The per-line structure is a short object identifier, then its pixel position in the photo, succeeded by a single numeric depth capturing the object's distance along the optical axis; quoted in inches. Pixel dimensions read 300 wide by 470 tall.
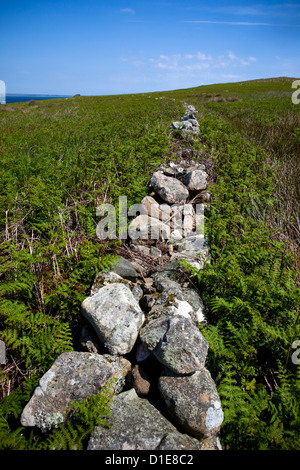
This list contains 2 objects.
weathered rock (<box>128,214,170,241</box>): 170.7
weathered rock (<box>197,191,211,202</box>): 228.7
